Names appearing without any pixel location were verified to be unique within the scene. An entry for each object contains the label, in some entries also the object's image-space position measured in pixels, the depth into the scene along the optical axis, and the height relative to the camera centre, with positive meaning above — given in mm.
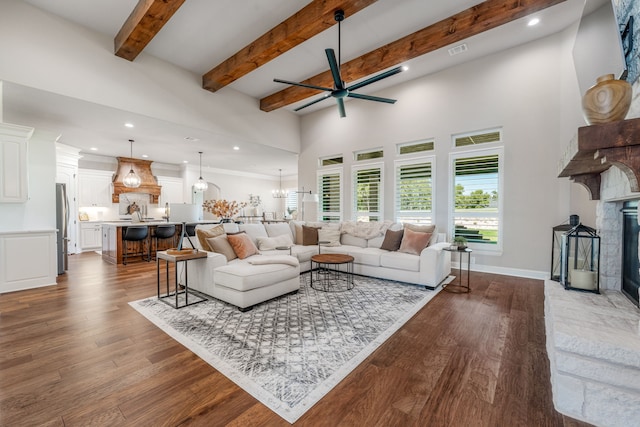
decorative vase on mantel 1520 +635
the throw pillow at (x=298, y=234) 5273 -537
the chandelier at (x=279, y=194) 12516 +625
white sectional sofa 3176 -831
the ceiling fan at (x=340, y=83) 3118 +1644
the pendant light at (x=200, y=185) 8328 +671
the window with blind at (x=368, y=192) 6168 +372
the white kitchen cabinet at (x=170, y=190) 9656 +586
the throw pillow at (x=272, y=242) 4504 -620
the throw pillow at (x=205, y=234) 3790 -411
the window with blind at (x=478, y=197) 4727 +212
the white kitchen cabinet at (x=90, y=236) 7984 -933
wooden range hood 8539 +901
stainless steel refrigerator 4992 -336
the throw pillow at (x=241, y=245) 3918 -577
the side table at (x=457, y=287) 3833 -1192
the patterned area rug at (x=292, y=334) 1838 -1223
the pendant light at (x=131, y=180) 6969 +683
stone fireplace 1411 -768
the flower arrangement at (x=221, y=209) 8836 -87
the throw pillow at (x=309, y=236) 5199 -569
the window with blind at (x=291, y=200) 13106 +361
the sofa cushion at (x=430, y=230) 4484 -370
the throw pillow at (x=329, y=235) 5309 -560
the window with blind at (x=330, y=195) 6902 +335
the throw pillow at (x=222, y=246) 3748 -569
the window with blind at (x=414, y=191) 5449 +361
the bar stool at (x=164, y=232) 6477 -661
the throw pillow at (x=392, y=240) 4641 -569
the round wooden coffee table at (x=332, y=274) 3951 -1204
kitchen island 5992 -894
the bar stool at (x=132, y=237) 5961 -708
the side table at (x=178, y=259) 3159 -633
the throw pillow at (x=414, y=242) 4309 -562
